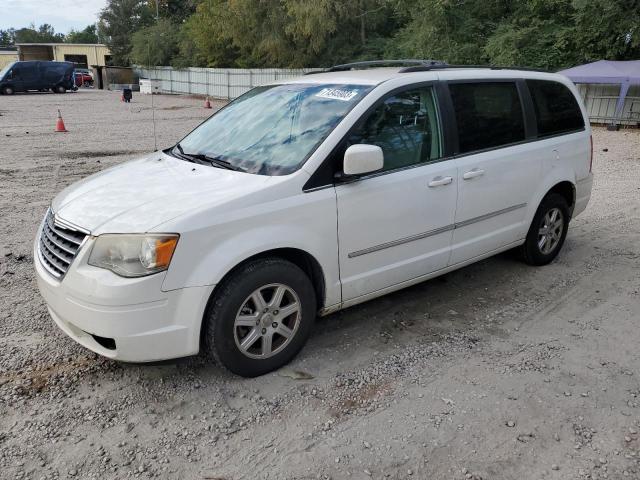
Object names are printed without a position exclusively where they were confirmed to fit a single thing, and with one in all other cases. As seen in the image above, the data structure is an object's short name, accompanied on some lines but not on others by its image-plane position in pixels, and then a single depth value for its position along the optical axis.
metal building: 60.22
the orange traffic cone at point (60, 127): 16.33
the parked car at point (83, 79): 48.78
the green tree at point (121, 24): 57.97
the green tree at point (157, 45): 46.66
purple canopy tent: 18.12
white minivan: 2.93
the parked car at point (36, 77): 35.28
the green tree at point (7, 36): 133.62
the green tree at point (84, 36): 117.56
